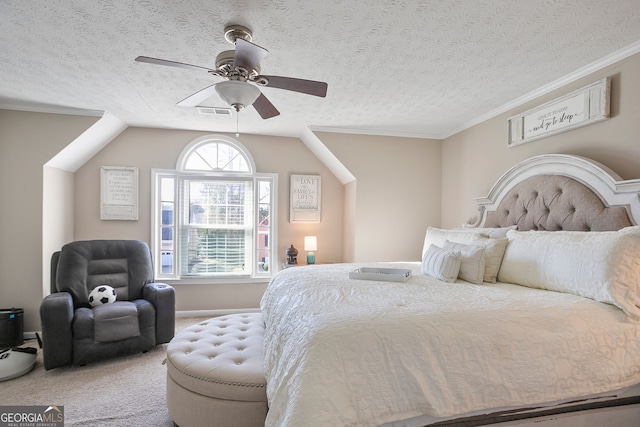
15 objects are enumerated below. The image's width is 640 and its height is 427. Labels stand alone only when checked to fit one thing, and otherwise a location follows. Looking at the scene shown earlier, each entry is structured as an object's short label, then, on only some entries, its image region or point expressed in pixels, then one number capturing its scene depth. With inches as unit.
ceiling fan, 70.0
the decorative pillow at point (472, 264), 81.7
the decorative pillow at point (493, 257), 84.5
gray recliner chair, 101.8
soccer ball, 115.7
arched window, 164.6
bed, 45.8
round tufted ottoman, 61.2
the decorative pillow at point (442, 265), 83.2
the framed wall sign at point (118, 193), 155.9
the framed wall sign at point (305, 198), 174.1
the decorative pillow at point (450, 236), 98.2
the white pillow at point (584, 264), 60.0
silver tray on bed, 82.1
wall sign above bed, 89.5
